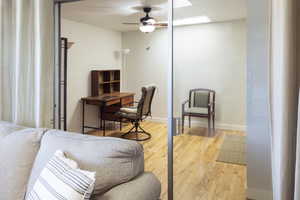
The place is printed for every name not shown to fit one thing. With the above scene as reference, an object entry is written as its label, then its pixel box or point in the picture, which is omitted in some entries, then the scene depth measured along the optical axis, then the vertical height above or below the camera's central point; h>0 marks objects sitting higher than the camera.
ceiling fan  3.86 +1.07
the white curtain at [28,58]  2.18 +0.28
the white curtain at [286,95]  1.13 -0.03
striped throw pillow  1.06 -0.44
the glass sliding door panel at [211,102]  2.67 -0.20
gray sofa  1.24 -0.42
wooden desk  4.57 -0.28
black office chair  4.31 -0.43
